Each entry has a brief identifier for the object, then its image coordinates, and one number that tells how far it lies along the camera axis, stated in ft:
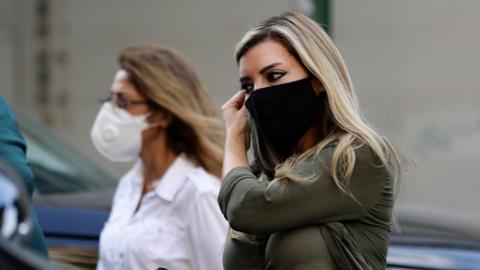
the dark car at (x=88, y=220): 27.37
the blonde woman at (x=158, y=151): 25.05
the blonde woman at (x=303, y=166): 17.84
